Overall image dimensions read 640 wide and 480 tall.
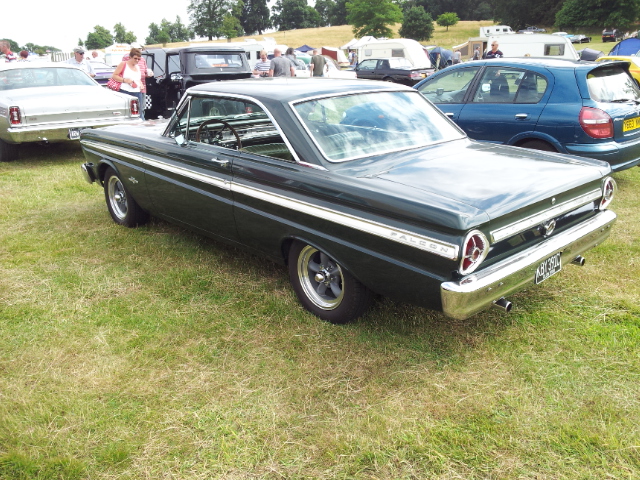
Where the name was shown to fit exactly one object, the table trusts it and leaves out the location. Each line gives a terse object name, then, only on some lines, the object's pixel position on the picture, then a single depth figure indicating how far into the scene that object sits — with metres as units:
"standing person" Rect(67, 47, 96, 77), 12.80
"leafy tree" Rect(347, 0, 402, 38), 76.69
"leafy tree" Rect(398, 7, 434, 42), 76.69
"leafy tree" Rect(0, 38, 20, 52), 113.44
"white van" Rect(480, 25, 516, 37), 47.22
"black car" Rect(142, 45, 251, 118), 12.01
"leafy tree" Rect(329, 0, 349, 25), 114.19
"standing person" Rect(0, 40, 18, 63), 12.58
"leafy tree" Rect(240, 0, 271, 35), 116.08
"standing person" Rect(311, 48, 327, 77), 16.20
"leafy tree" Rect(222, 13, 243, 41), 91.06
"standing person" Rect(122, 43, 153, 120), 10.01
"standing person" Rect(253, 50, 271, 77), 15.30
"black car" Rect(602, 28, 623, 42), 58.83
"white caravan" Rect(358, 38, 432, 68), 26.13
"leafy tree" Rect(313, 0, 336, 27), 116.38
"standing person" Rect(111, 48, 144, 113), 9.78
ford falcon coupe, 2.79
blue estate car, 5.63
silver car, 8.06
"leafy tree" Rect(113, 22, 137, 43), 122.06
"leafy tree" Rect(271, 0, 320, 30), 112.88
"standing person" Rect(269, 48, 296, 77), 12.95
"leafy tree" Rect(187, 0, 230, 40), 99.38
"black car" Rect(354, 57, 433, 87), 21.14
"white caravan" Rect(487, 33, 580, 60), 23.66
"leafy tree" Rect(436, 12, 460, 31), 82.88
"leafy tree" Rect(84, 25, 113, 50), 112.01
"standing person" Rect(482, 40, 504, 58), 12.95
